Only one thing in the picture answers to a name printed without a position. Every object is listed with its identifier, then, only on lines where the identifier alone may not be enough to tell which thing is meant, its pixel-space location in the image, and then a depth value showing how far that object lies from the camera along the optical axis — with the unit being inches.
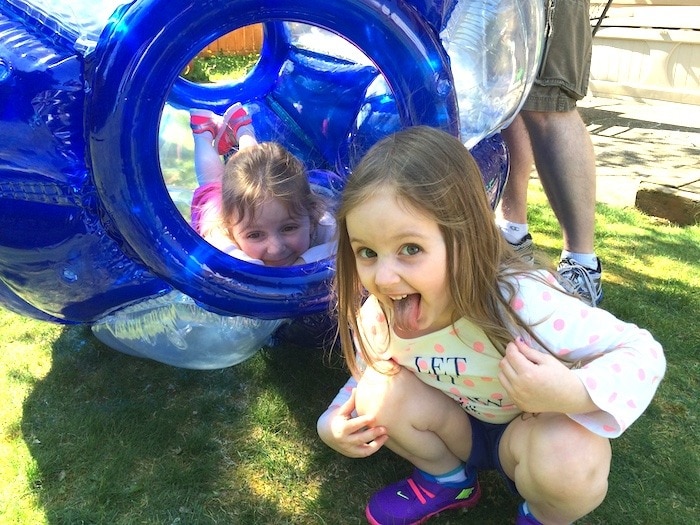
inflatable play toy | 61.4
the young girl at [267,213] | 80.3
